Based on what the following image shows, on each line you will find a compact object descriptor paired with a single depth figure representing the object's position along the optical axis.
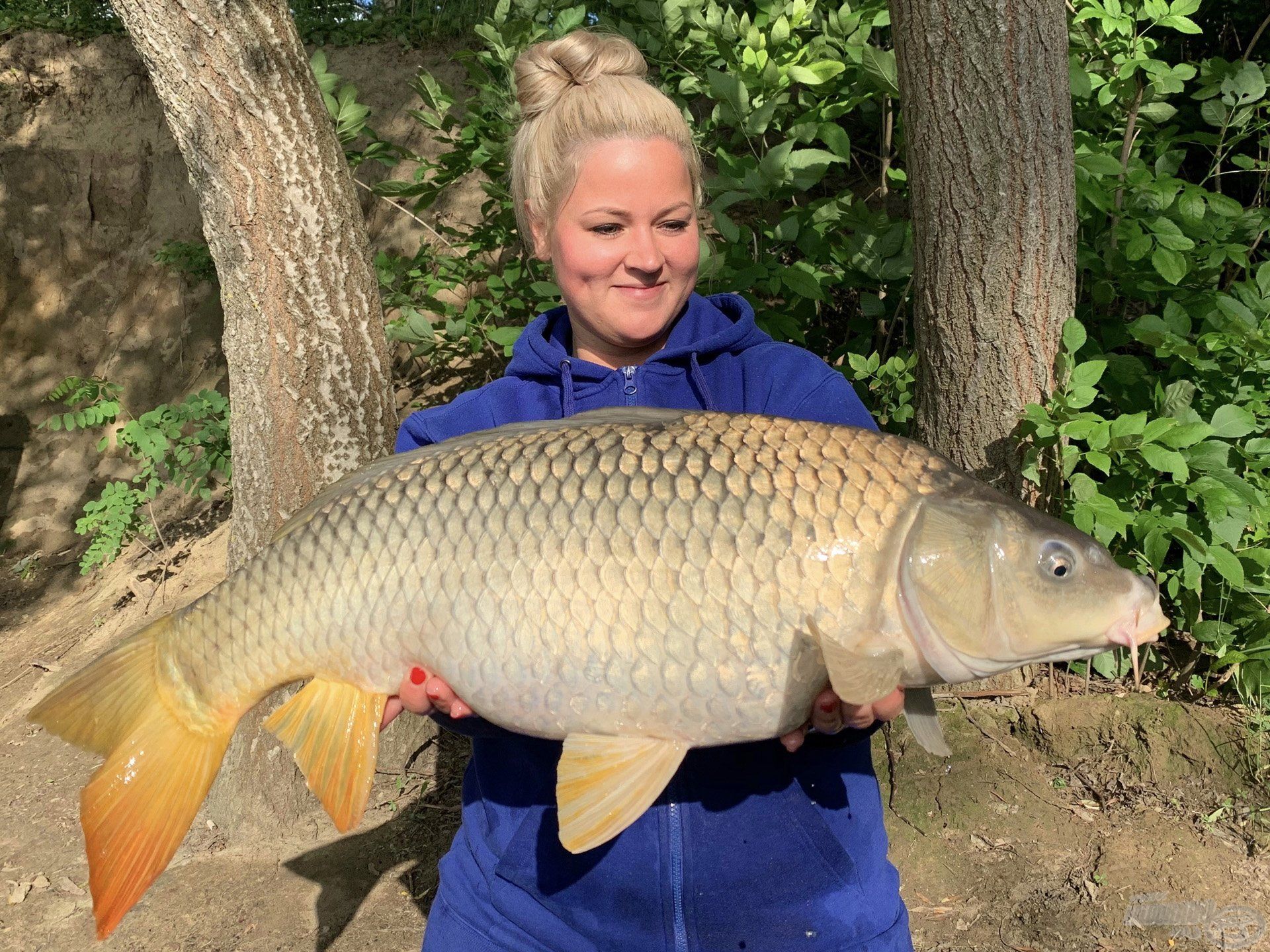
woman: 1.21
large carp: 1.05
